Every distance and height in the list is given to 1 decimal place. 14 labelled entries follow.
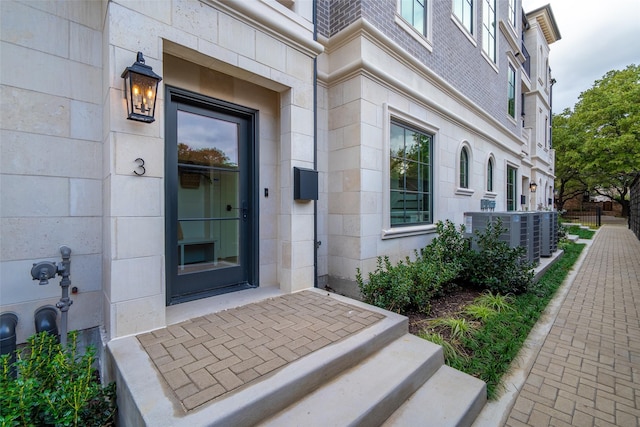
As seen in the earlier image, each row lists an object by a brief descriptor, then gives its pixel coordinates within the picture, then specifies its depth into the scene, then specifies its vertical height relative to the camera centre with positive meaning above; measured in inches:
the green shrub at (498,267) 181.6 -35.9
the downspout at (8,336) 86.4 -38.1
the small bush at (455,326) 126.0 -52.4
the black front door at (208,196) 127.9 +7.8
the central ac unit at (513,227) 215.5 -11.3
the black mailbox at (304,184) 147.5 +14.8
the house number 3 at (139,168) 98.5 +15.5
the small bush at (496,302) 159.2 -51.3
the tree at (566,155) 874.1 +176.3
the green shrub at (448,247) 194.1 -24.1
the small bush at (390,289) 139.5 -38.7
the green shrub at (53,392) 62.2 -42.3
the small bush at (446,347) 110.2 -54.4
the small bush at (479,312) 145.0 -51.9
